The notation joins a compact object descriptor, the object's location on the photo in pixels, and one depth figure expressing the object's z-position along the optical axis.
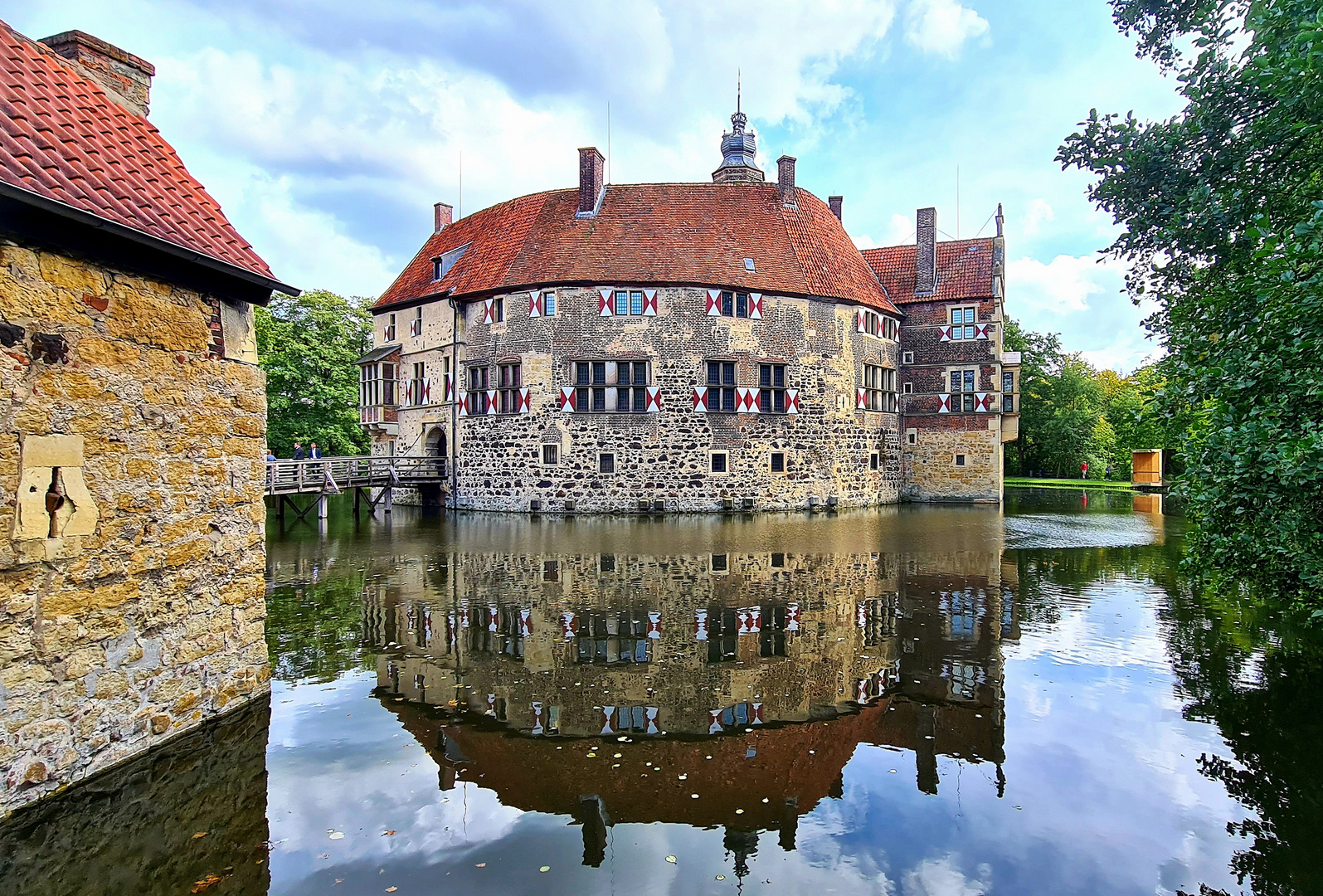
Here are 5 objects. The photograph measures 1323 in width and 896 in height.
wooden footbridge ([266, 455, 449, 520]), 20.03
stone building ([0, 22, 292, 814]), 4.59
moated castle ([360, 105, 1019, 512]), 24.47
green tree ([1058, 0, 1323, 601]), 5.52
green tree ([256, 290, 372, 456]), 32.25
